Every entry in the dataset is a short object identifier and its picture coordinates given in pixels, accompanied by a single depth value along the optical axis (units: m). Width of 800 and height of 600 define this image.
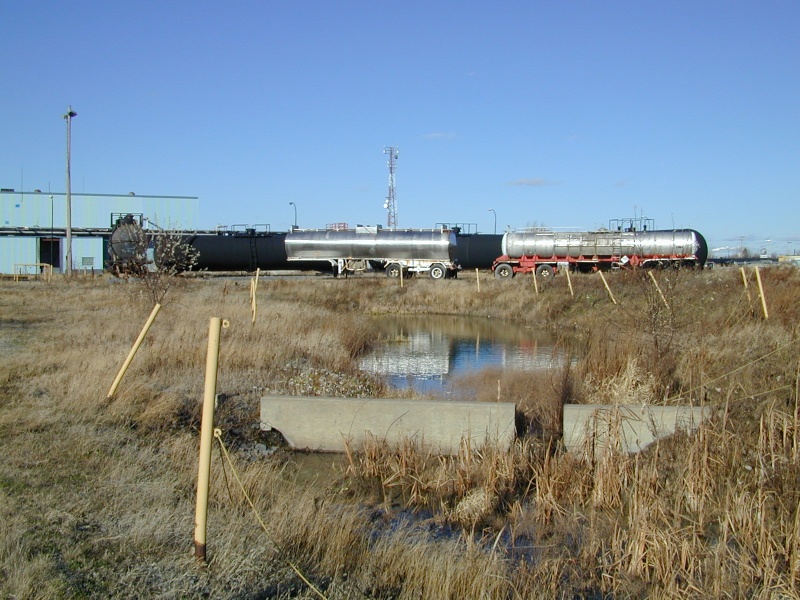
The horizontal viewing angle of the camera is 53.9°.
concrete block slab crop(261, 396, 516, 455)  9.55
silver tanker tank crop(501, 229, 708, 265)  41.03
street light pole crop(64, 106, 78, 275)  40.00
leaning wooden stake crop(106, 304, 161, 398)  9.49
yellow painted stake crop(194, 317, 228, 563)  4.98
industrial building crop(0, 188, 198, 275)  60.78
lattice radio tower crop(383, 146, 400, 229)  100.12
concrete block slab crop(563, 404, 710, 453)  8.51
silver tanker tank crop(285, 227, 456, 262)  42.94
